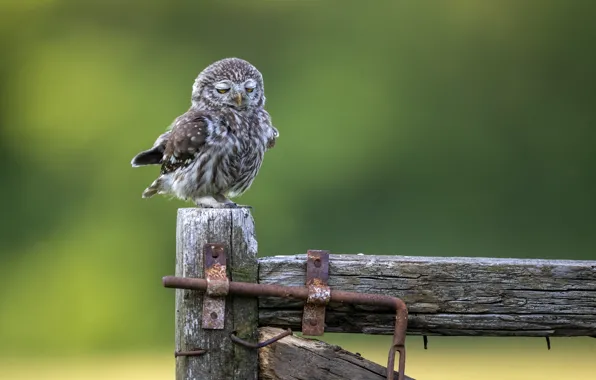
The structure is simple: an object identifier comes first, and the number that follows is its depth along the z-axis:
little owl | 12.22
